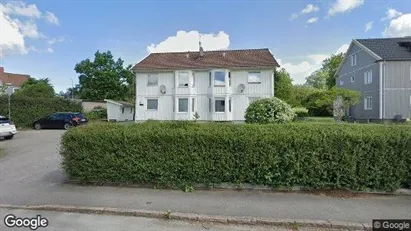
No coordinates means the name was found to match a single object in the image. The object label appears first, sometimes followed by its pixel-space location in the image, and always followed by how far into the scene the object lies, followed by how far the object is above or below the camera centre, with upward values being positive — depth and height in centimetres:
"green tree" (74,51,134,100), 4900 +703
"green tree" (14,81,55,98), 3421 +340
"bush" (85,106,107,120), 3394 +8
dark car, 2131 -63
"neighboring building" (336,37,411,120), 2416 +373
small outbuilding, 3300 +48
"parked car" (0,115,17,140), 1434 -89
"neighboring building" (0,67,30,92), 5922 +838
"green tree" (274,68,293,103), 3212 +376
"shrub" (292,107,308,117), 3238 +49
